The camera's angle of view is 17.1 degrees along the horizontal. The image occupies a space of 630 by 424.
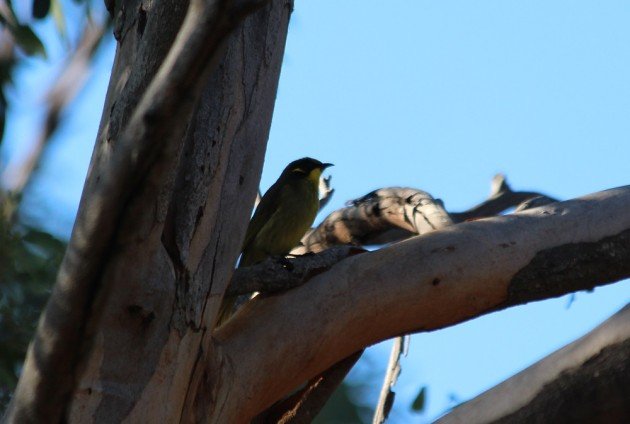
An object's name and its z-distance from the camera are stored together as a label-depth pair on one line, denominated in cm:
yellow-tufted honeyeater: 980
